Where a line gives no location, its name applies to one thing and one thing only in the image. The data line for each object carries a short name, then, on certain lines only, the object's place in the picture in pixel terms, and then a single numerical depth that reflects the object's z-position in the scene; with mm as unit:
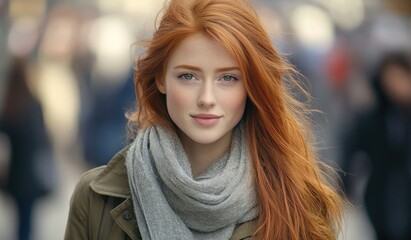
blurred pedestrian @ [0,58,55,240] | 10002
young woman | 4656
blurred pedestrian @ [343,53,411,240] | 9867
